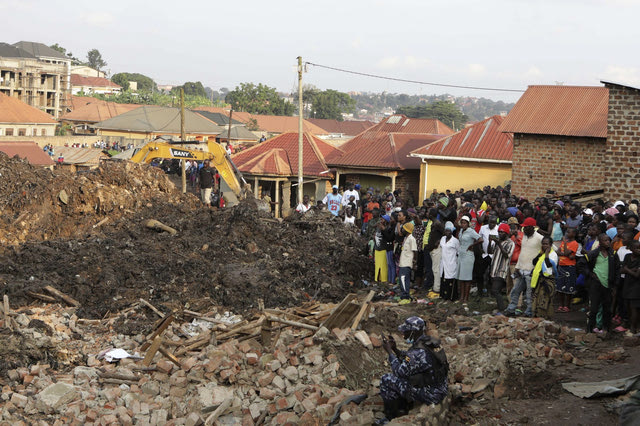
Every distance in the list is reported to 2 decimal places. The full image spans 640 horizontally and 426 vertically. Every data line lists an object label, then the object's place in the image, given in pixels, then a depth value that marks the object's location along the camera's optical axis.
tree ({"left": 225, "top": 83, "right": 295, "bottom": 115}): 92.00
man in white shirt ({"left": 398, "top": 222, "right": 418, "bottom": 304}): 13.45
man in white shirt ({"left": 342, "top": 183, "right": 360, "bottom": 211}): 20.50
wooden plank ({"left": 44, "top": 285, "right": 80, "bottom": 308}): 13.62
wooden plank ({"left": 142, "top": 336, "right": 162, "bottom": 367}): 10.14
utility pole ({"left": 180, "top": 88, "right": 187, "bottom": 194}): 30.44
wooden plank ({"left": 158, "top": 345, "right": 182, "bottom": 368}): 9.79
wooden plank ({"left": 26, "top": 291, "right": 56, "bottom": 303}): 13.73
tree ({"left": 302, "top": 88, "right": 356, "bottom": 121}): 111.38
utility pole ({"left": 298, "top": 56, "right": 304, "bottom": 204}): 26.70
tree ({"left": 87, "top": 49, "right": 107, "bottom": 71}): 180.00
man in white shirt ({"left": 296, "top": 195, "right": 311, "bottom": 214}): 20.20
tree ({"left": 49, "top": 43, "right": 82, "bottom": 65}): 129.00
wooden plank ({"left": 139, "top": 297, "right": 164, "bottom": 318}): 12.95
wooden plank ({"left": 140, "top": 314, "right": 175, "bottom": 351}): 11.12
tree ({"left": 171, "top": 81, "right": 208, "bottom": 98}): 144.62
